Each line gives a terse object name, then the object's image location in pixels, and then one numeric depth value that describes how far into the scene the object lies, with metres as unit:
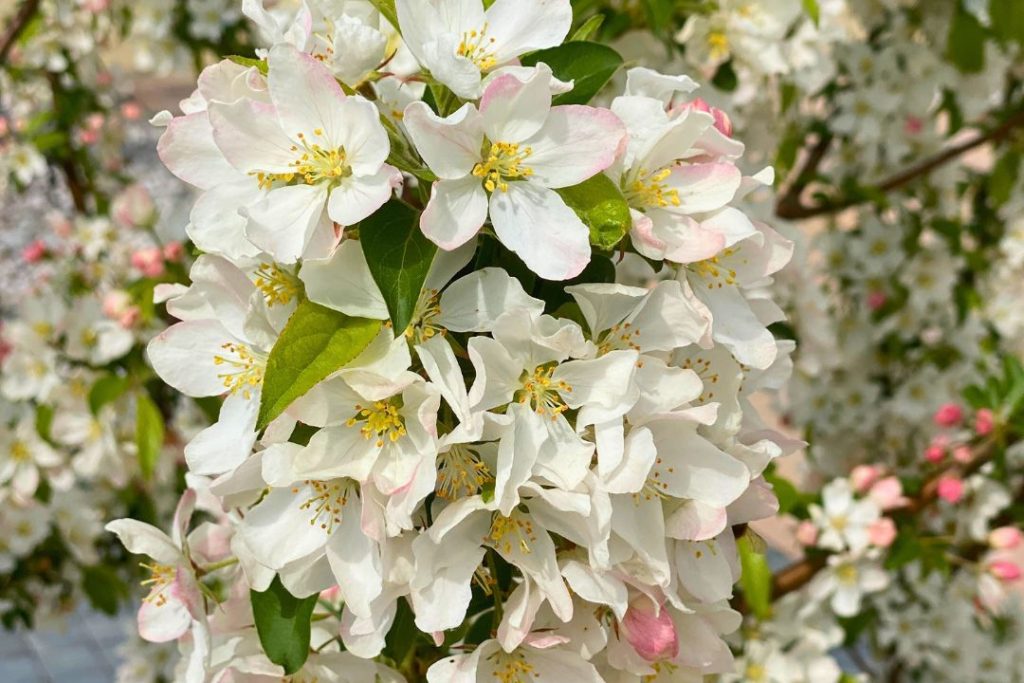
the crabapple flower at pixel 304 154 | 0.41
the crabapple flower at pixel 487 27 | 0.43
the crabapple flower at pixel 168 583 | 0.46
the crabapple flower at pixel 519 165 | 0.42
